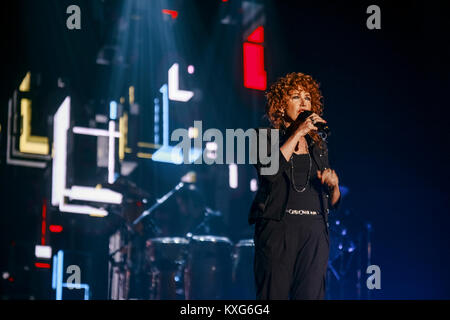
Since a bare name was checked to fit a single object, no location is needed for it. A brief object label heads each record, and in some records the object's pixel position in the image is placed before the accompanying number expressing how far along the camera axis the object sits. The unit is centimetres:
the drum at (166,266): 1553
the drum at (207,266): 1591
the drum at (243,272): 1617
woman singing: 687
